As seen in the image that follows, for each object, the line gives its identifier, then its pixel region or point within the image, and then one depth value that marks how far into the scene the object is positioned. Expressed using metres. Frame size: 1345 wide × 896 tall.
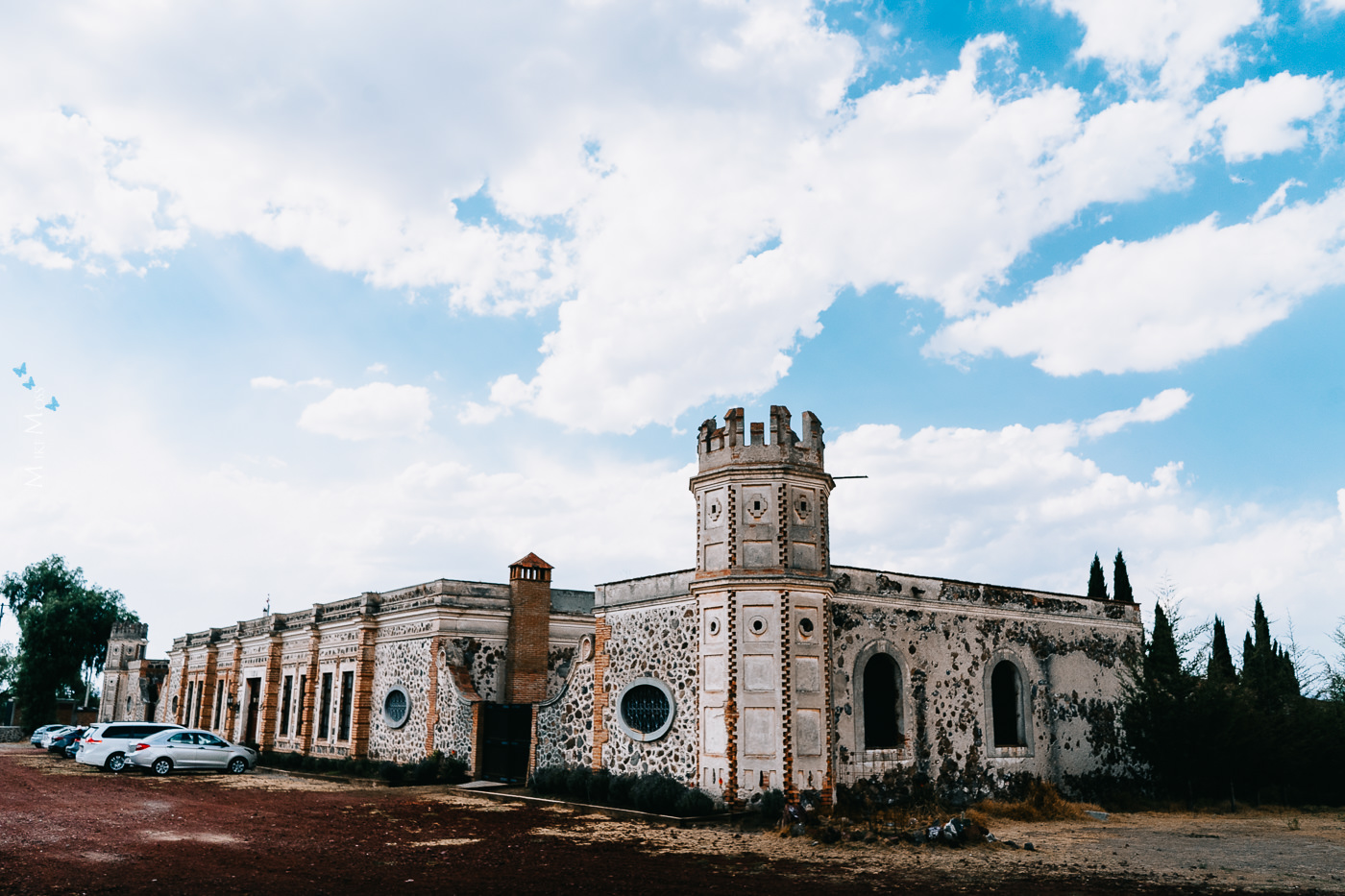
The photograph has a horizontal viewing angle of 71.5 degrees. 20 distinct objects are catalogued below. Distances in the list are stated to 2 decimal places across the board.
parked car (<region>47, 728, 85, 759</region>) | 33.91
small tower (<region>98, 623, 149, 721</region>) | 52.84
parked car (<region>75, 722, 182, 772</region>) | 26.19
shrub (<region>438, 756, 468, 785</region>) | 24.16
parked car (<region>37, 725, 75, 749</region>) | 36.47
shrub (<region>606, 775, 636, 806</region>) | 18.95
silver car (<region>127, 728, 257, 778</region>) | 25.80
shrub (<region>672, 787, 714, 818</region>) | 17.08
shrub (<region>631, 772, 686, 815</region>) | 17.78
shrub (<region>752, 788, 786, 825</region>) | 16.61
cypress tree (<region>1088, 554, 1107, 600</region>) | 42.31
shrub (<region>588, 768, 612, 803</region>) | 19.50
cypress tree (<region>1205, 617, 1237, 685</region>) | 40.15
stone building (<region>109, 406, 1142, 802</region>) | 17.70
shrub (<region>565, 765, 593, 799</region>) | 19.97
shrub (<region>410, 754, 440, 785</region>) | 24.28
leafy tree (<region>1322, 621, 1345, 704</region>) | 28.33
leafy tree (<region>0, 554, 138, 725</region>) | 57.06
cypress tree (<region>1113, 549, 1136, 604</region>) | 41.22
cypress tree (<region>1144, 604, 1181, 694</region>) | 24.23
